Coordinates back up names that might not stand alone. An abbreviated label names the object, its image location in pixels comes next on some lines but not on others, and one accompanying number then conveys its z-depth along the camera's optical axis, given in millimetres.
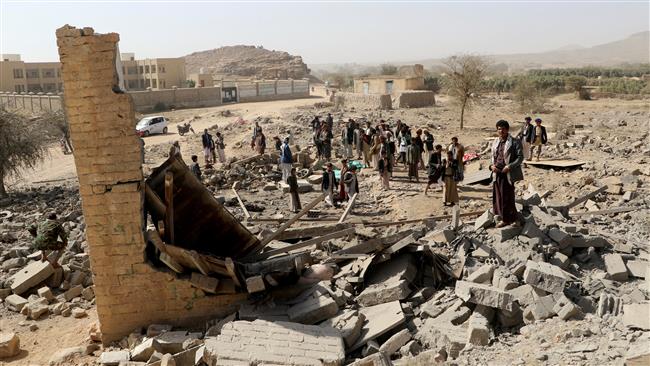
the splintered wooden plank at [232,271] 6352
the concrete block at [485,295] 5496
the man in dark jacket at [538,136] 14320
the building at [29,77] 50719
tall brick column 6184
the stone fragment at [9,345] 6805
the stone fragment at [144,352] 5961
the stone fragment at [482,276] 6258
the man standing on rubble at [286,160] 14434
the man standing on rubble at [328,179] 12188
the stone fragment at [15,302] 8281
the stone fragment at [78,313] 7883
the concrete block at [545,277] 5688
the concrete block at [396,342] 5466
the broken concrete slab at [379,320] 5680
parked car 30806
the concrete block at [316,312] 6055
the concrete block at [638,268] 6027
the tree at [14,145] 17172
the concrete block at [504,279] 5949
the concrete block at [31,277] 8727
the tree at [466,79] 26406
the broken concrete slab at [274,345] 5277
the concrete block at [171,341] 6098
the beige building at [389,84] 40094
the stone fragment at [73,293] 8438
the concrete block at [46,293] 8391
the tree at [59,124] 28094
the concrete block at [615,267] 6047
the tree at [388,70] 71669
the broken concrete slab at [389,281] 6211
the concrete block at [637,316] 4746
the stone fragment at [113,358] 6023
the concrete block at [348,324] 5650
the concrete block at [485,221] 7402
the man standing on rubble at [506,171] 7227
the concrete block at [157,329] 6484
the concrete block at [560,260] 6430
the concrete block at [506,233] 7035
